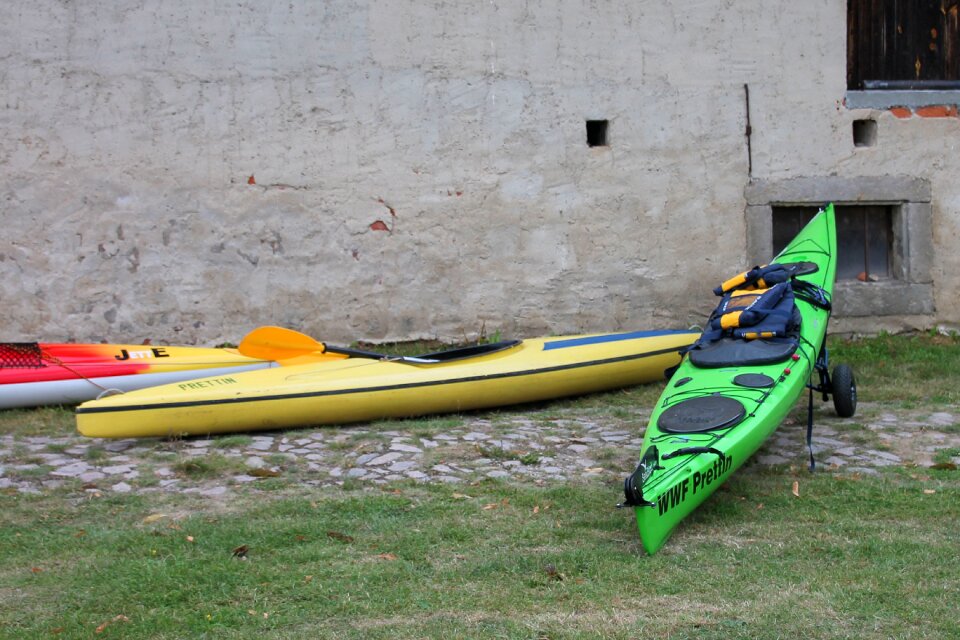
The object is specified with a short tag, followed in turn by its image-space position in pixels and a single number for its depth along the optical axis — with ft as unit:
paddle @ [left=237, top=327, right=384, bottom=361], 21.72
